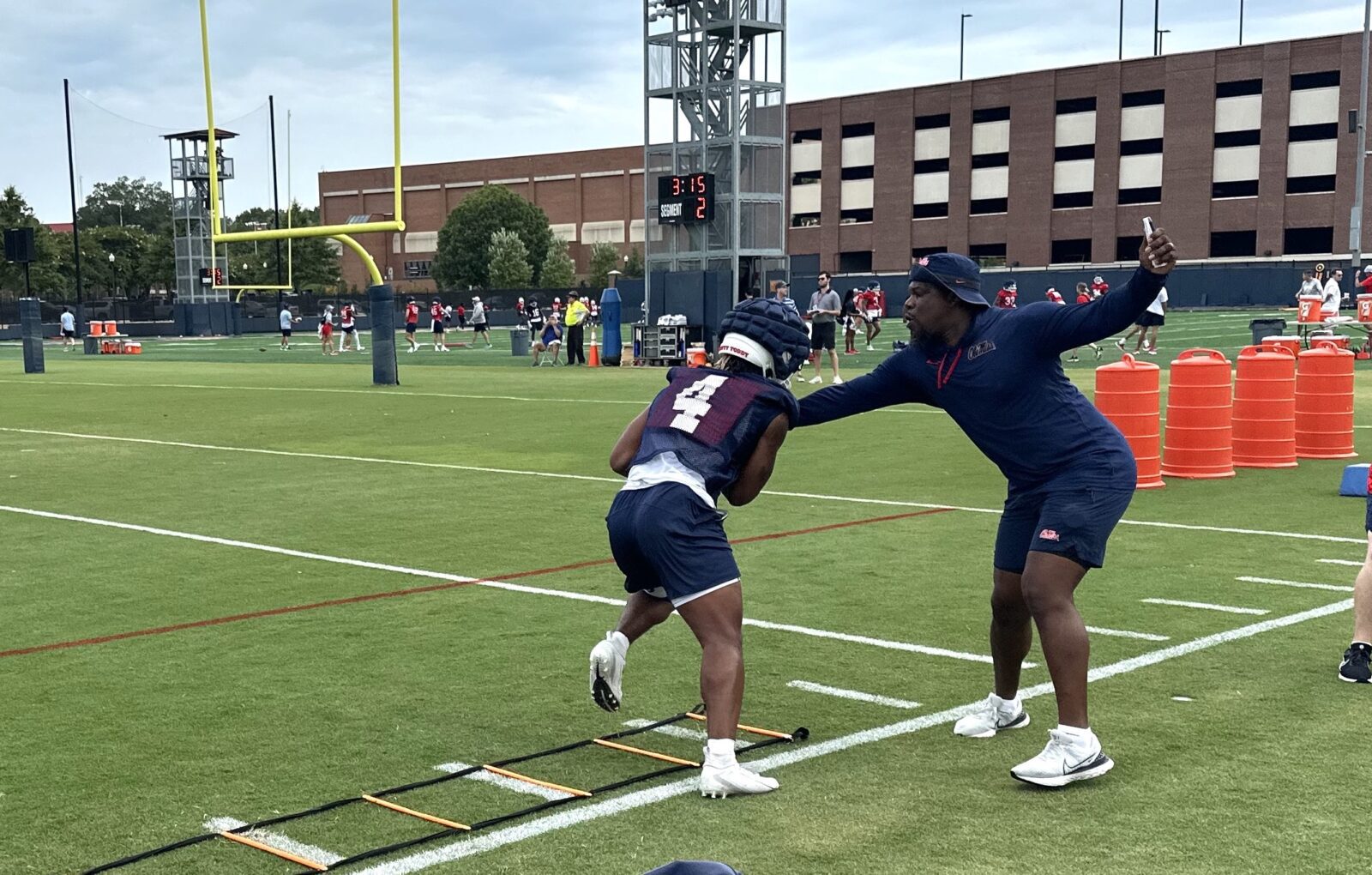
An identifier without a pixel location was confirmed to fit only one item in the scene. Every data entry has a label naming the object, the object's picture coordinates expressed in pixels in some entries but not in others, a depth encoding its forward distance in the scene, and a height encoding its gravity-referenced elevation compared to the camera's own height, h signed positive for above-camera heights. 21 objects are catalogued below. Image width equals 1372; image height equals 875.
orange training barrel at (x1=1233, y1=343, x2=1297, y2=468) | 14.09 -1.15
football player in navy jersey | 5.06 -0.66
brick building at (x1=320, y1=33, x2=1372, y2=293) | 72.19 +6.58
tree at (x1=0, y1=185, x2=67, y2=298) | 84.50 +2.24
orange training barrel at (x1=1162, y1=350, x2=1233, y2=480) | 13.39 -1.21
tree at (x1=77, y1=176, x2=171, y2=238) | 164.50 +9.71
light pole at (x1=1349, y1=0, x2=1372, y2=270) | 46.78 +4.35
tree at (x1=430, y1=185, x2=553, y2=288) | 97.50 +4.15
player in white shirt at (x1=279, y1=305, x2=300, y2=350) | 51.44 -0.99
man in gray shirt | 26.88 -0.53
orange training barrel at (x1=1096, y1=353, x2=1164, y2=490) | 12.91 -1.01
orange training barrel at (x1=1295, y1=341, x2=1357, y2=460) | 14.71 -1.14
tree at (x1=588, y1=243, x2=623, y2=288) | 95.25 +1.95
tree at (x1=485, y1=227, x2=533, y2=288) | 93.12 +1.79
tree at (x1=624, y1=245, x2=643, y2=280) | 94.14 +1.66
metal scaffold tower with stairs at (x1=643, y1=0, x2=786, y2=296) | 36.38 +3.82
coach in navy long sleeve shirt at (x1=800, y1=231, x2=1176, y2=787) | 5.11 -0.52
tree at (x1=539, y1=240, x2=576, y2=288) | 95.50 +1.27
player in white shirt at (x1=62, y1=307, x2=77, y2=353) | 60.44 -1.26
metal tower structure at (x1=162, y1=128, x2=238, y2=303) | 69.44 +3.46
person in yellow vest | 36.66 -0.87
